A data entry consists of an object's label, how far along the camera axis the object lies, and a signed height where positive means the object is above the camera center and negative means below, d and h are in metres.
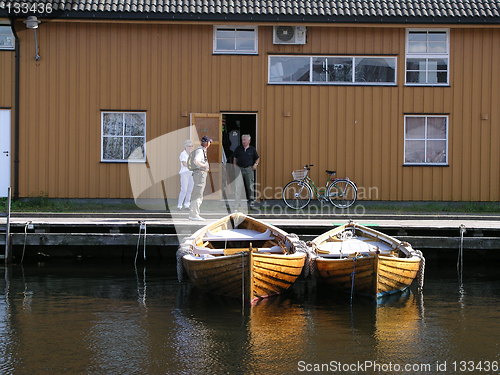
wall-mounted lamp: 19.52 +3.22
